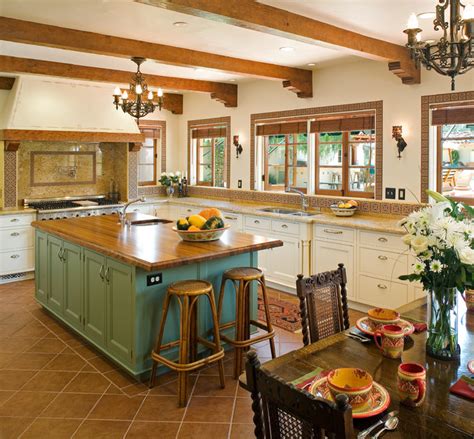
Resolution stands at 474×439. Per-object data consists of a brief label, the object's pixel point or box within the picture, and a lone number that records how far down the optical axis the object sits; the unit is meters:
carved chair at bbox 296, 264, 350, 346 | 2.26
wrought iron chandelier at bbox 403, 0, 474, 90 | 2.13
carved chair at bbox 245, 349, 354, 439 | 1.04
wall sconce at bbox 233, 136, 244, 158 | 6.94
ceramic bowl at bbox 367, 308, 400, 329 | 2.13
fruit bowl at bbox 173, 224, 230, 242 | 3.63
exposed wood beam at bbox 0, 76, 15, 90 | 6.23
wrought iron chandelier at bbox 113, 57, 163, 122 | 4.71
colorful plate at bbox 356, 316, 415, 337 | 2.09
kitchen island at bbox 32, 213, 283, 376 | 3.23
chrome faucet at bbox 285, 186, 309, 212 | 5.81
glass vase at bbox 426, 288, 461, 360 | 1.80
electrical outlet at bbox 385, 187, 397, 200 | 5.05
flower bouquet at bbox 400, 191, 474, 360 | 1.70
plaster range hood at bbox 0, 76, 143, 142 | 6.03
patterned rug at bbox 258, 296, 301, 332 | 4.44
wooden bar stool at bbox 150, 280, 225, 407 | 3.03
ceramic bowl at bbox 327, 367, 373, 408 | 1.45
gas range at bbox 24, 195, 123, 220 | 6.24
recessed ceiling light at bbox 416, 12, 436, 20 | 3.47
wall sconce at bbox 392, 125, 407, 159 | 4.90
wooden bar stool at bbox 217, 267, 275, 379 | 3.38
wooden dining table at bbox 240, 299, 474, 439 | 1.39
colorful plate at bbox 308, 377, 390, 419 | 1.44
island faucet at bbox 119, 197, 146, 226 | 4.55
